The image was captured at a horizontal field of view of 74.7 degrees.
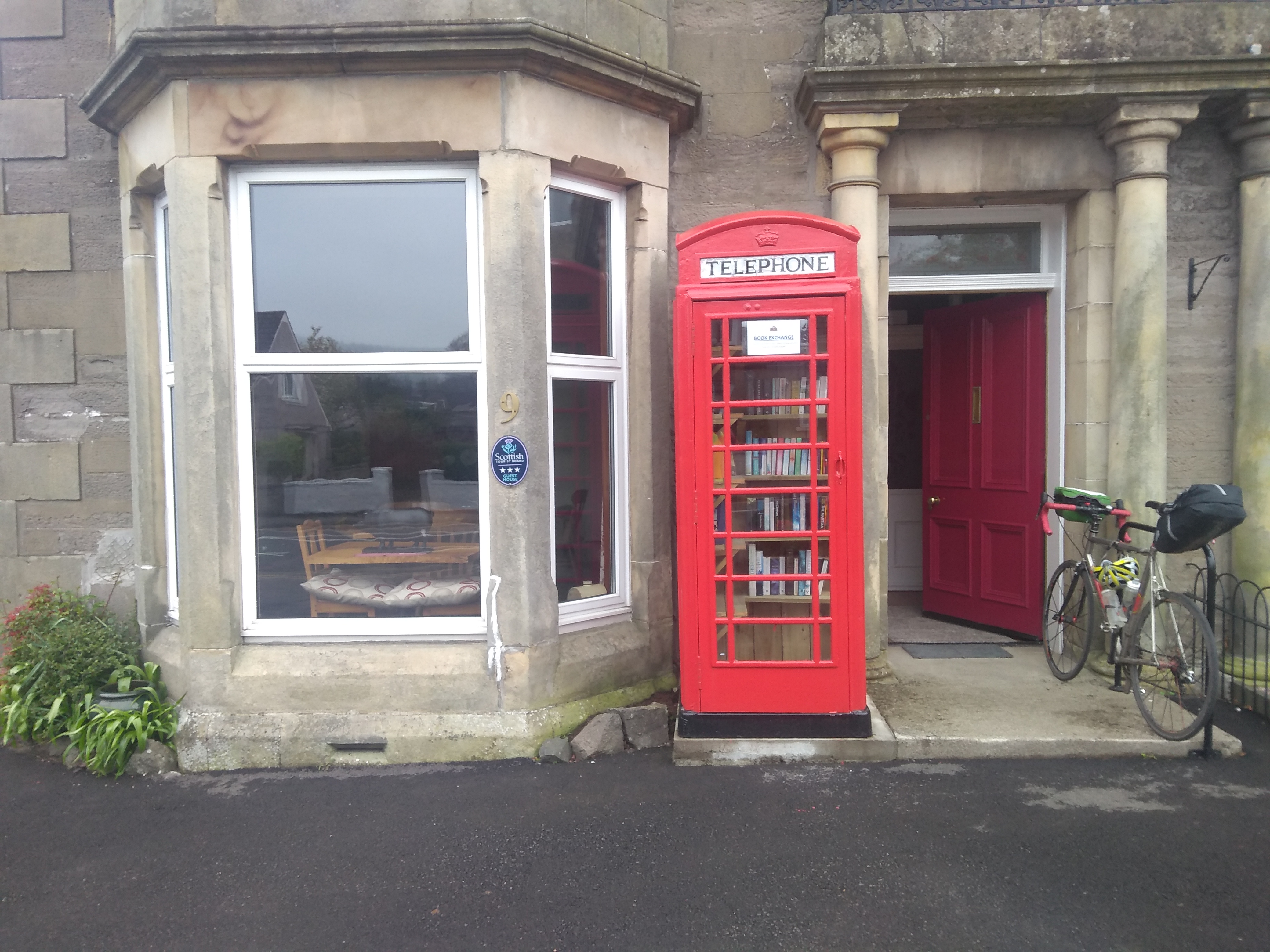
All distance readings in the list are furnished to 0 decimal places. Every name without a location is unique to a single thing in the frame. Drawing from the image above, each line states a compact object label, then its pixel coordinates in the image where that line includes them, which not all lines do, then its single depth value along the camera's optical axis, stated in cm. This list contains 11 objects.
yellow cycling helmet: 481
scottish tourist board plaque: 463
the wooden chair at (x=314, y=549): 494
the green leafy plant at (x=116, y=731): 455
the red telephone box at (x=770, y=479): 432
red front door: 618
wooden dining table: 495
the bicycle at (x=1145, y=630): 443
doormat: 606
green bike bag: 509
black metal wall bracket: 558
